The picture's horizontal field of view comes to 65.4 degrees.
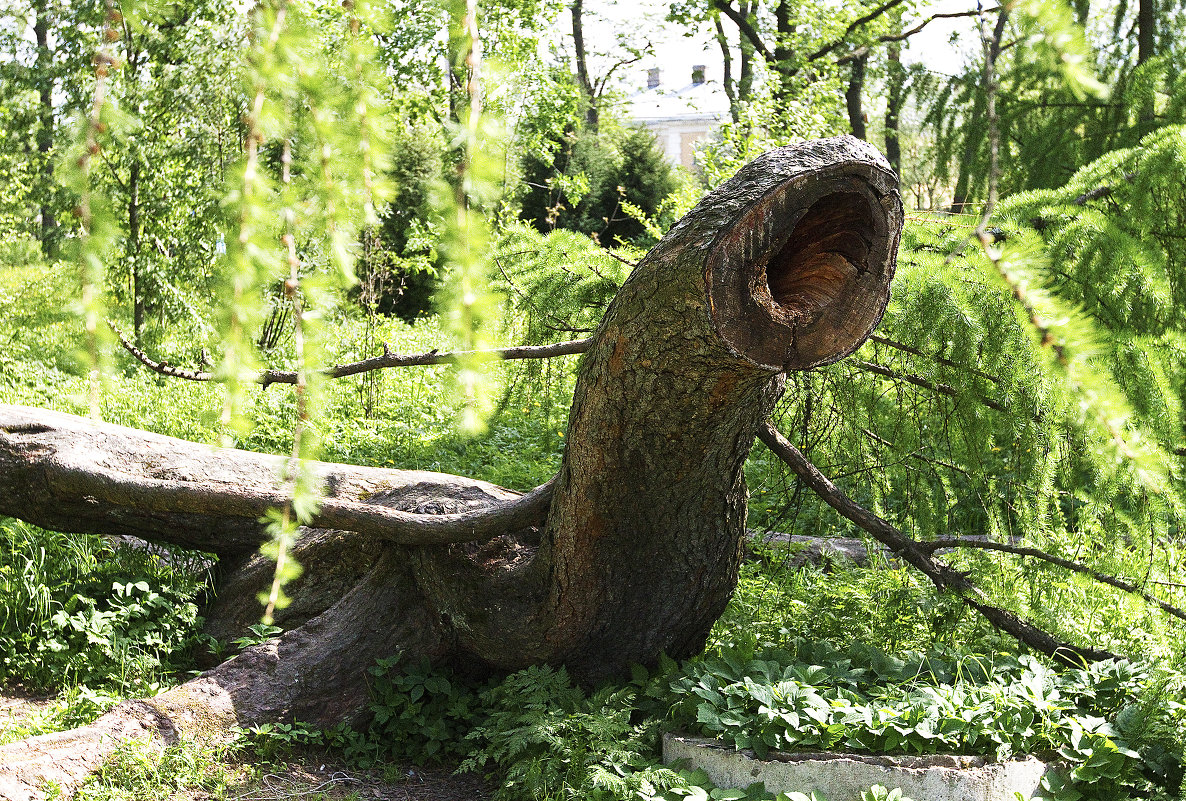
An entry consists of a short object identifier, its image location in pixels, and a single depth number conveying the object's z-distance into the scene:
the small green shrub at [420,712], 3.41
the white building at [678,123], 32.88
